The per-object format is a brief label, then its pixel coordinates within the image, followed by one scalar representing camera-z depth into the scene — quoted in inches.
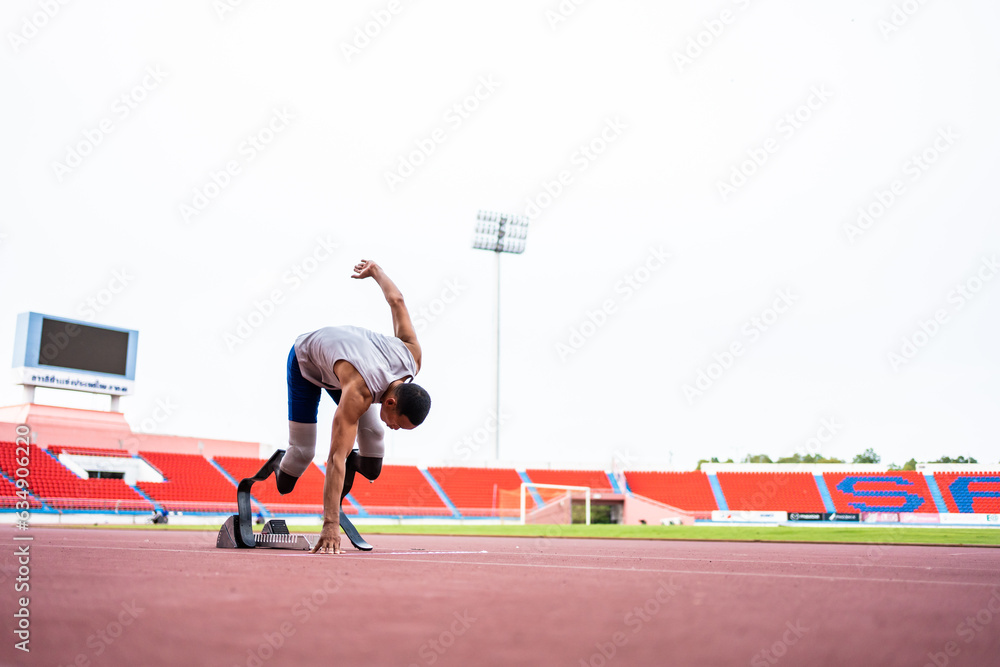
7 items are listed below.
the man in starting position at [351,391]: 192.9
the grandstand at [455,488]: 1272.1
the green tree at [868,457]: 3651.6
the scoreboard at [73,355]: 1286.9
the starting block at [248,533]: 245.4
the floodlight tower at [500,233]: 1798.7
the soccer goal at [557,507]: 1633.9
